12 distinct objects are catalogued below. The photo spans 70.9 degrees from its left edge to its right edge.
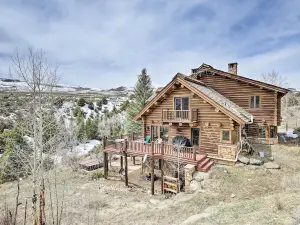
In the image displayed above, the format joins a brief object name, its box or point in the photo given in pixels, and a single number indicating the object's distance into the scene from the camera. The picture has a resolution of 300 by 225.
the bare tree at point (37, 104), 10.04
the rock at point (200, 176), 13.98
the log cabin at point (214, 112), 16.72
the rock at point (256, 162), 15.16
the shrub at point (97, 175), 19.45
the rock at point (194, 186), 13.52
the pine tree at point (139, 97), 35.01
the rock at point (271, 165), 14.73
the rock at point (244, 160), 15.33
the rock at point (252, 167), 14.81
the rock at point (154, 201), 13.65
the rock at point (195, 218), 8.86
